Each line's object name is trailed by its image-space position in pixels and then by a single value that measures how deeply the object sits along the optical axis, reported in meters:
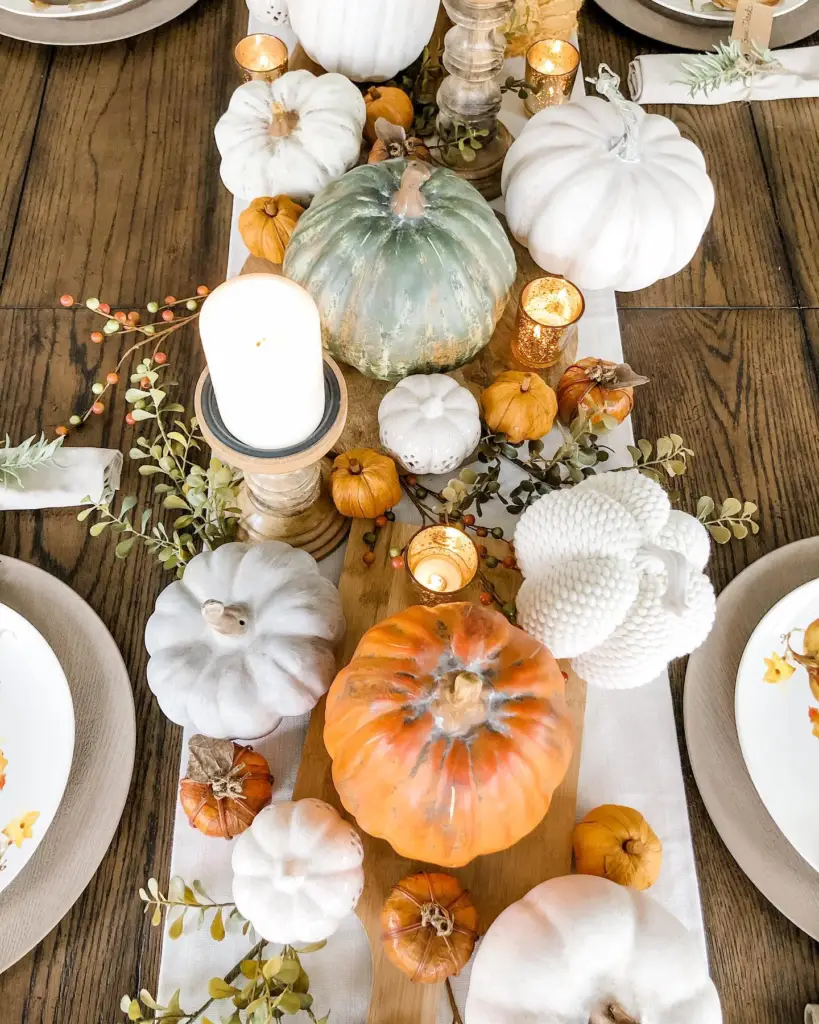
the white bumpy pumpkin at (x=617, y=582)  0.64
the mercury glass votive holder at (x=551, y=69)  1.07
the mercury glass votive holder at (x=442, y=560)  0.75
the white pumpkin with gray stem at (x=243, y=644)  0.66
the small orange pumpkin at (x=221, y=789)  0.68
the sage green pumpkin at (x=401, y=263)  0.78
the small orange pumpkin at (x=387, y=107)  1.03
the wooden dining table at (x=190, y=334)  0.71
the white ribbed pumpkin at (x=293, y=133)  0.93
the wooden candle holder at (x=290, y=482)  0.62
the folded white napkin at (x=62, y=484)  0.87
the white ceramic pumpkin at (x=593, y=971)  0.54
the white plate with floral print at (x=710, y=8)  1.24
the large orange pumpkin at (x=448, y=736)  0.58
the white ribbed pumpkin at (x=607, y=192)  0.87
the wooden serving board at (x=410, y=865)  0.63
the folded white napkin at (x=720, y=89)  1.22
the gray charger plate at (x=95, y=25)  1.23
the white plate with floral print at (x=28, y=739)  0.70
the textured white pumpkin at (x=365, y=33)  0.98
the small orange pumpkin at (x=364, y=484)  0.79
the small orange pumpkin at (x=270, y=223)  0.92
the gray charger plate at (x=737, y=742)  0.71
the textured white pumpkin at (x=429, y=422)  0.79
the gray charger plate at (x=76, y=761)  0.69
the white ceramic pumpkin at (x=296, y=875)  0.59
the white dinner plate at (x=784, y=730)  0.72
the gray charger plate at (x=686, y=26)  1.25
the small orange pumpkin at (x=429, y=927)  0.61
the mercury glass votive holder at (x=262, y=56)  1.07
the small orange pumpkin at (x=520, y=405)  0.84
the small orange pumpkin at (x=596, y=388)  0.87
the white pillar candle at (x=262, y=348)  0.53
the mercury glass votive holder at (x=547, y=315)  0.86
